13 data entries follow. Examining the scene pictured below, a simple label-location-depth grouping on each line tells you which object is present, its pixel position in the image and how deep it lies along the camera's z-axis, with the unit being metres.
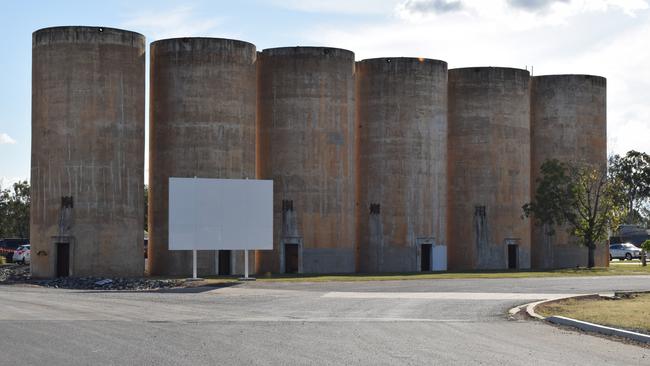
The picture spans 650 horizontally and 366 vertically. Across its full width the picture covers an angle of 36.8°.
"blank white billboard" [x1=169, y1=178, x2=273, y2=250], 48.41
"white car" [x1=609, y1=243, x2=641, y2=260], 99.81
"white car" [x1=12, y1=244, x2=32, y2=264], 76.62
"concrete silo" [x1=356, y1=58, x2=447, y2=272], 67.81
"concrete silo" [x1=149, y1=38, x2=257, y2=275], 60.59
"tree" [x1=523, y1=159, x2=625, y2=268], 71.56
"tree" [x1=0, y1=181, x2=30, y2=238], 114.88
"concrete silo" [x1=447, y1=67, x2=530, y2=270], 72.44
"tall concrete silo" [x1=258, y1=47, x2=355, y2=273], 64.00
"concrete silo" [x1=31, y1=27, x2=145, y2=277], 57.53
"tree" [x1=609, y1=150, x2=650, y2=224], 133.88
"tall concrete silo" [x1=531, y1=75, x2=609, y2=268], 76.75
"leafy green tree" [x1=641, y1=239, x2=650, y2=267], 59.52
